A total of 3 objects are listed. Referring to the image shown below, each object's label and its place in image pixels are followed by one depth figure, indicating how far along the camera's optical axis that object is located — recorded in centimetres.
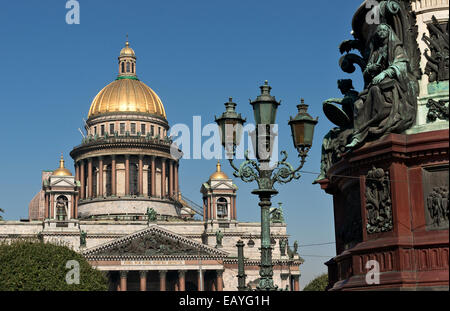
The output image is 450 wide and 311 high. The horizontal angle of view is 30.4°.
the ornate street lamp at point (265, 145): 1588
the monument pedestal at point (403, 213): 1276
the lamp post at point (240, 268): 3326
